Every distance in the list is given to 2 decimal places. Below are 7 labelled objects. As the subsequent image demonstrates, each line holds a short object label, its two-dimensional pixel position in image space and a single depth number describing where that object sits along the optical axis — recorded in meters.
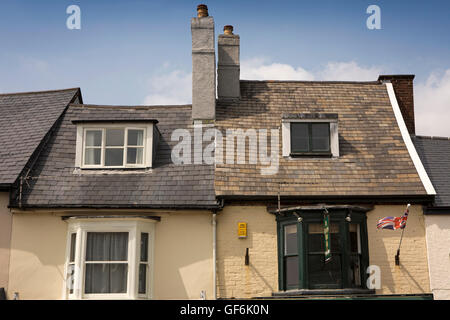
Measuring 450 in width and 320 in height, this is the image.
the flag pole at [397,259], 16.30
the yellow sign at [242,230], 16.44
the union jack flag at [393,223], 15.95
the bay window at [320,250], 15.85
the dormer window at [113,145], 17.77
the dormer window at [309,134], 18.08
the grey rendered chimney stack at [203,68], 19.33
